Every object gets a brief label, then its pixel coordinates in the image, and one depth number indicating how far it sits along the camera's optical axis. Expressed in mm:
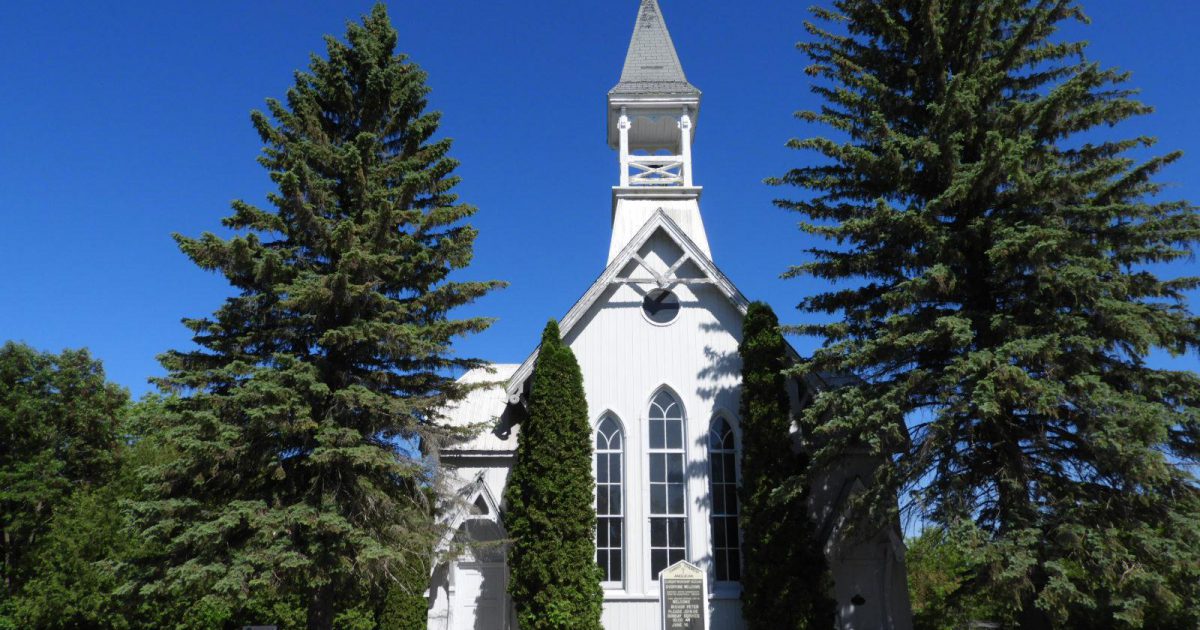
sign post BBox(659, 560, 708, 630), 15805
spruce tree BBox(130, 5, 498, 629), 13453
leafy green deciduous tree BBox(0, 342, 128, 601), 35750
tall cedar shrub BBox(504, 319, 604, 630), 16016
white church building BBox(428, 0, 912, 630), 17094
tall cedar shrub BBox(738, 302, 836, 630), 15523
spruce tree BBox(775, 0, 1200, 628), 11977
